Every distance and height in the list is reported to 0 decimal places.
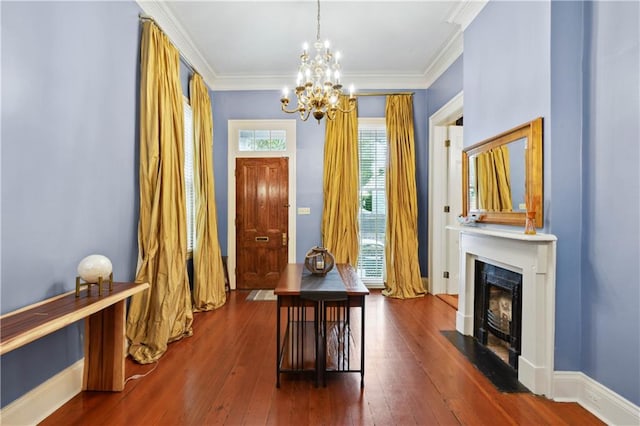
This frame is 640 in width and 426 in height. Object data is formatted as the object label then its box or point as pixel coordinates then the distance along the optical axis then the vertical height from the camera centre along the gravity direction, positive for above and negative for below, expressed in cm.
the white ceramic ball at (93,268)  192 -37
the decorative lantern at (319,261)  260 -44
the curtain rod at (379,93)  468 +178
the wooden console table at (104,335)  188 -86
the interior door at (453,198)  445 +18
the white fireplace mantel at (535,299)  208 -61
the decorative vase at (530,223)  215 -9
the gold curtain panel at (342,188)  461 +33
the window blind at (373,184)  476 +40
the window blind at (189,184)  395 +33
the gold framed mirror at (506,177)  220 +28
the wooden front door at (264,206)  474 +6
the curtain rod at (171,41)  284 +182
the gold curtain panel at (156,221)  269 -11
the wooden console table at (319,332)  215 -93
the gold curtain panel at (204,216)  388 -9
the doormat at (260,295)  431 -124
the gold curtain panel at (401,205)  450 +7
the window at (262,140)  477 +108
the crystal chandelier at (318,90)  253 +100
